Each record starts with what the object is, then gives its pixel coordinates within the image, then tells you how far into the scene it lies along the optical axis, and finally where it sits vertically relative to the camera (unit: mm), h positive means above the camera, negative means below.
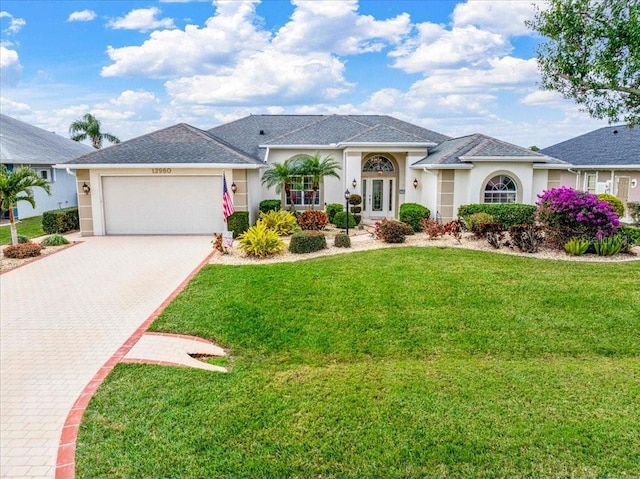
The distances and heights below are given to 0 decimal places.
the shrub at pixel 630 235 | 14289 -1443
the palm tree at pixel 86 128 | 44625 +7166
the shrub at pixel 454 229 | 15961 -1265
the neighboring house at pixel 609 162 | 23922 +1615
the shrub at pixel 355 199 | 21922 -196
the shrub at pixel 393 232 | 15969 -1317
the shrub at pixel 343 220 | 20812 -1131
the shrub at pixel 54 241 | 17242 -1548
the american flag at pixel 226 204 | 16531 -231
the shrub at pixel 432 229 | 16469 -1287
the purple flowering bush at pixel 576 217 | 14031 -813
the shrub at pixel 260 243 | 14578 -1512
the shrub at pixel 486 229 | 14930 -1194
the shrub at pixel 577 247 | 13766 -1694
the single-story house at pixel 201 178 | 19188 +791
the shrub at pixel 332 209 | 22344 -654
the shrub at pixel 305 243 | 15094 -1560
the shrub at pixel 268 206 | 21719 -436
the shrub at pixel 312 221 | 19905 -1095
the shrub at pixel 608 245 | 13742 -1658
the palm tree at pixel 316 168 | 21672 +1359
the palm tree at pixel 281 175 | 21094 +1029
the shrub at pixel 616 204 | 20938 -608
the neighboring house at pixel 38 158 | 24875 +2469
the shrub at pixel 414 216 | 19328 -923
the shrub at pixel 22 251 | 15094 -1665
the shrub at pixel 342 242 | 15777 -1622
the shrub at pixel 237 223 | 18438 -1072
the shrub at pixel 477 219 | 17141 -985
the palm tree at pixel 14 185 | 15109 +563
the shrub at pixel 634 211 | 20938 -954
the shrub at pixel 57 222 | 20328 -955
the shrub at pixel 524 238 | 14234 -1448
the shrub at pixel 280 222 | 18609 -1044
